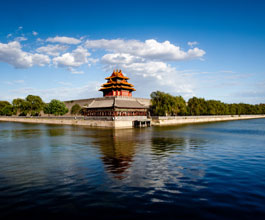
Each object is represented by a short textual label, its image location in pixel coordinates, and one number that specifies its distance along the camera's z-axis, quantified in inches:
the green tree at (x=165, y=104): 2938.0
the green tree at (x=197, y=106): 3580.2
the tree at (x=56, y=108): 3336.6
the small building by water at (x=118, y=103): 2578.7
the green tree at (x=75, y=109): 3319.4
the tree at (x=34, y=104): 3757.4
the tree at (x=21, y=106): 3751.5
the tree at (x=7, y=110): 4082.2
